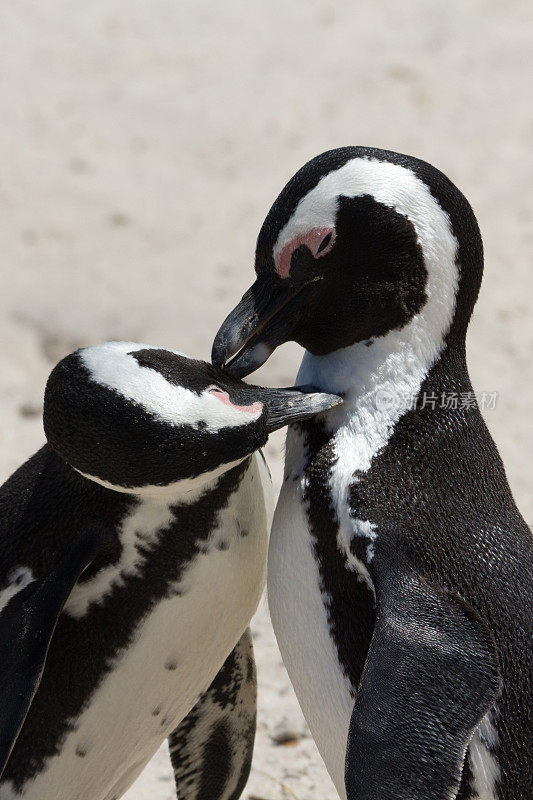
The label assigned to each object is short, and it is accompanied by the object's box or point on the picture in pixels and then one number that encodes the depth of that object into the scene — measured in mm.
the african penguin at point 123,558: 3203
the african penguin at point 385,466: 3210
